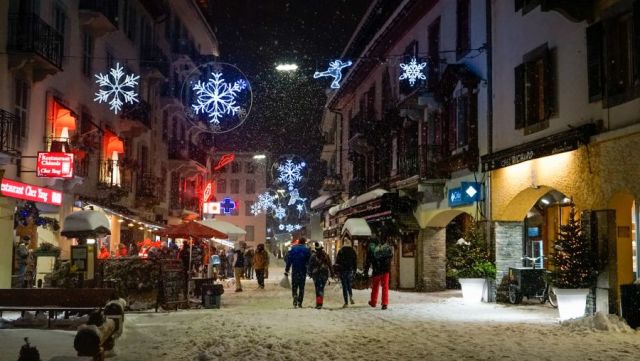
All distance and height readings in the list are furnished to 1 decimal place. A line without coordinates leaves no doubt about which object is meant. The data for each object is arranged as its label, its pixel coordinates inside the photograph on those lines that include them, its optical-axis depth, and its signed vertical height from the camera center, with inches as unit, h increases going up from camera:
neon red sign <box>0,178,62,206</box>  718.9 +56.9
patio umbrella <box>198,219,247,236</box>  927.0 +24.0
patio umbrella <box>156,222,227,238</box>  781.9 +13.8
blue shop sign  757.3 +59.1
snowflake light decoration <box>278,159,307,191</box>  1685.5 +180.5
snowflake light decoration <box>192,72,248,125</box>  705.6 +157.2
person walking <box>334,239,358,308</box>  682.2 -22.2
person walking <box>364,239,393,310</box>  647.1 -23.1
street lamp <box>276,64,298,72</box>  671.8 +177.7
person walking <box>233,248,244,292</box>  966.4 -37.5
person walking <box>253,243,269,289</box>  1018.7 -31.2
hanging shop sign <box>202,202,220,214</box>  1638.8 +87.8
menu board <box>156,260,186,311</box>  631.2 -38.2
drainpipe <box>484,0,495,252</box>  733.3 +152.3
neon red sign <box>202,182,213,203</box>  1885.6 +144.6
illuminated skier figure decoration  870.3 +226.6
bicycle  684.1 -40.2
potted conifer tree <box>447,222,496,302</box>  716.7 -21.7
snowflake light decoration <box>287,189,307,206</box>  2265.3 +163.3
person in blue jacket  676.1 -23.5
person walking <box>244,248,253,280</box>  1395.2 -41.0
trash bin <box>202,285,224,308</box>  668.7 -52.6
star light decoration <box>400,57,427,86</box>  893.8 +232.9
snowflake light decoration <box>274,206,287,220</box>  2417.6 +115.7
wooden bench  453.7 -38.9
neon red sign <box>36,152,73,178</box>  781.3 +89.5
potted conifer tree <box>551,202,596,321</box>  528.7 -20.8
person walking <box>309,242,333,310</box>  659.4 -29.6
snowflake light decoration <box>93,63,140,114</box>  1030.4 +245.8
